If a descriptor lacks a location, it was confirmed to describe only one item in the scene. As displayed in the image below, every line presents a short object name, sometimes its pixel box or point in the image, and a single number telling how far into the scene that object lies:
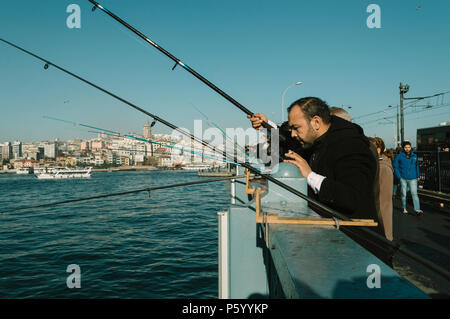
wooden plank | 1.77
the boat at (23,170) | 114.00
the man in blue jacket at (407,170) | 7.93
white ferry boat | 81.25
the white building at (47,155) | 117.86
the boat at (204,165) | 88.69
